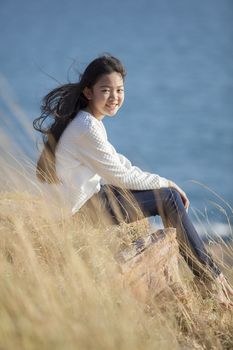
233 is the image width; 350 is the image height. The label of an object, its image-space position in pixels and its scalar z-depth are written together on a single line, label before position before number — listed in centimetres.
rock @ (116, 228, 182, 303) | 587
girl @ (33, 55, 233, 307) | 693
